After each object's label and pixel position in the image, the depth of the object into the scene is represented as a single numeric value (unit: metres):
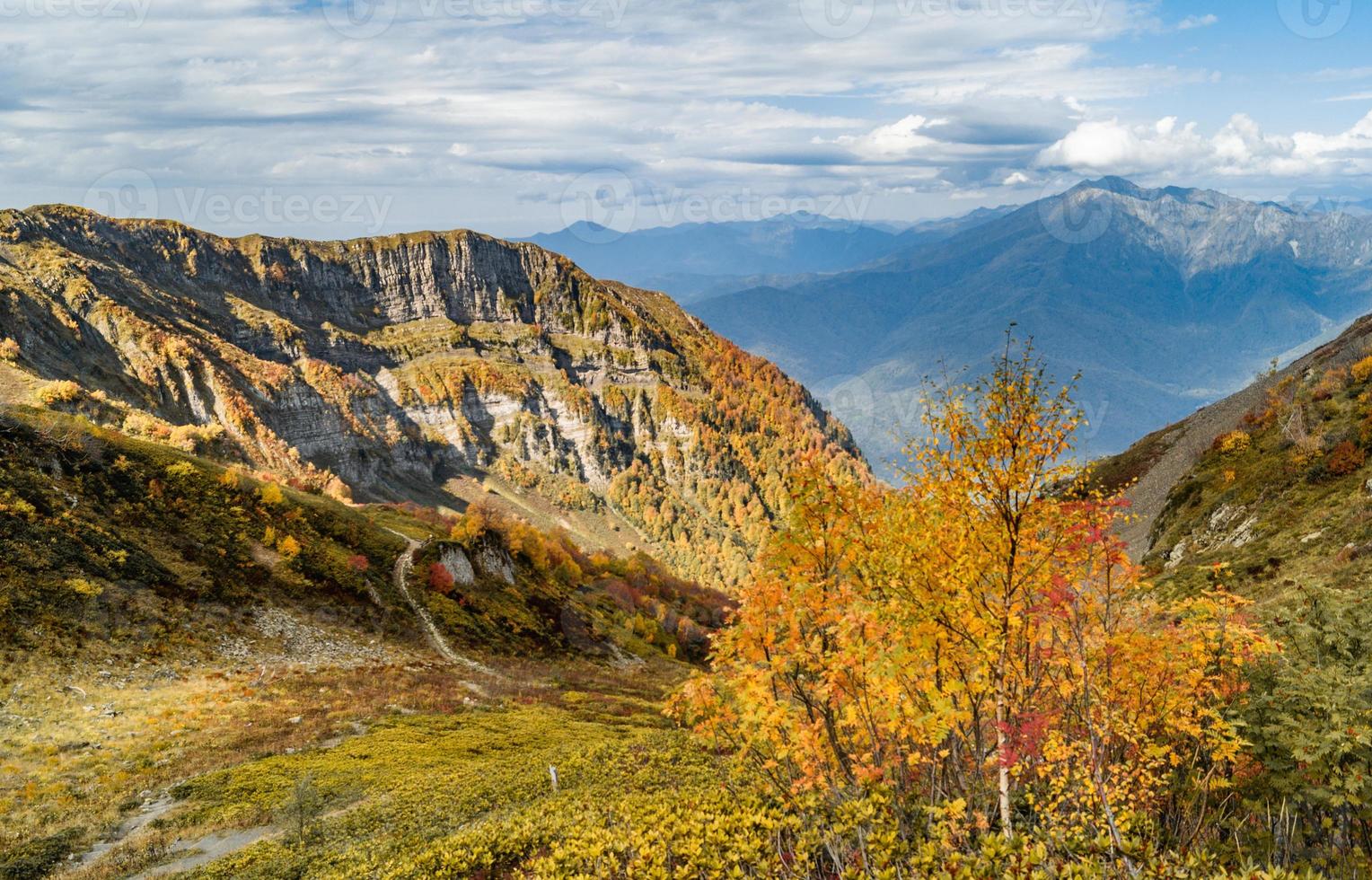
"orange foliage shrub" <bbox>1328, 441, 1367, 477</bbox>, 53.28
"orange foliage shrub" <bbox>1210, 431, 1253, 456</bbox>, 78.69
